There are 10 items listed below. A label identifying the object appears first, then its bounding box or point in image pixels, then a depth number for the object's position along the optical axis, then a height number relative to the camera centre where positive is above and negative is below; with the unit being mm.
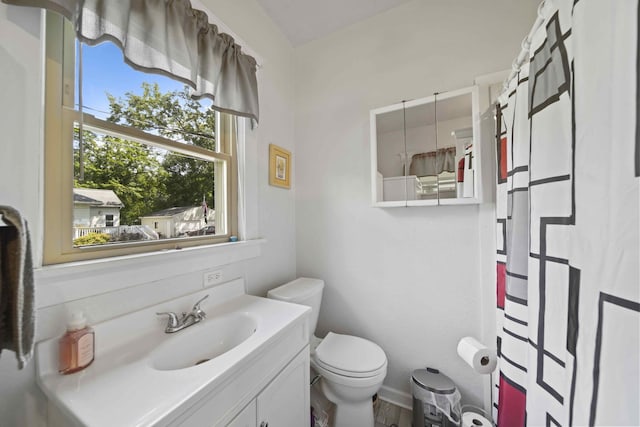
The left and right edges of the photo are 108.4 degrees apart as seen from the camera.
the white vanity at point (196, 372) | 562 -471
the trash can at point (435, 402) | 1177 -996
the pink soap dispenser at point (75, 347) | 663 -396
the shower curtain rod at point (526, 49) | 685 +578
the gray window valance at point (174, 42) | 750 +673
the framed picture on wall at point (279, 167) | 1591 +328
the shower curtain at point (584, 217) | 353 -7
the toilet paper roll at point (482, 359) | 1114 -713
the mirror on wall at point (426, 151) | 1281 +373
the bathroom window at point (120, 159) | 765 +222
